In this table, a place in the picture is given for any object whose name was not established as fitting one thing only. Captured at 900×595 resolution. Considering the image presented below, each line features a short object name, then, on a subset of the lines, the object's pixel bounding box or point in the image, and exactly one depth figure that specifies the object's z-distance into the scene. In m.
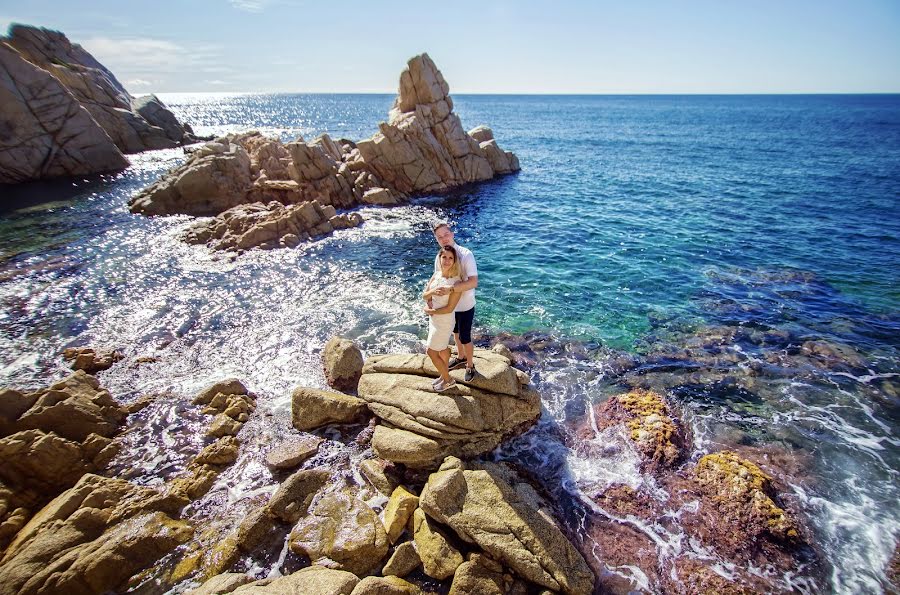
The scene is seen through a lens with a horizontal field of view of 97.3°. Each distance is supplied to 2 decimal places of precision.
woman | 7.92
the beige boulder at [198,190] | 27.00
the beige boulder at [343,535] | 6.88
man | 7.77
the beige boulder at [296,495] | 7.67
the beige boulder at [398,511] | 7.31
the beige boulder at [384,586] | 6.07
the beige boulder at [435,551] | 6.64
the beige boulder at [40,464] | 8.00
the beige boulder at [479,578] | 6.31
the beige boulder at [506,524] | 6.60
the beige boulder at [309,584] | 5.95
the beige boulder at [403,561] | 6.78
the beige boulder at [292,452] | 8.94
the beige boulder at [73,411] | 8.96
